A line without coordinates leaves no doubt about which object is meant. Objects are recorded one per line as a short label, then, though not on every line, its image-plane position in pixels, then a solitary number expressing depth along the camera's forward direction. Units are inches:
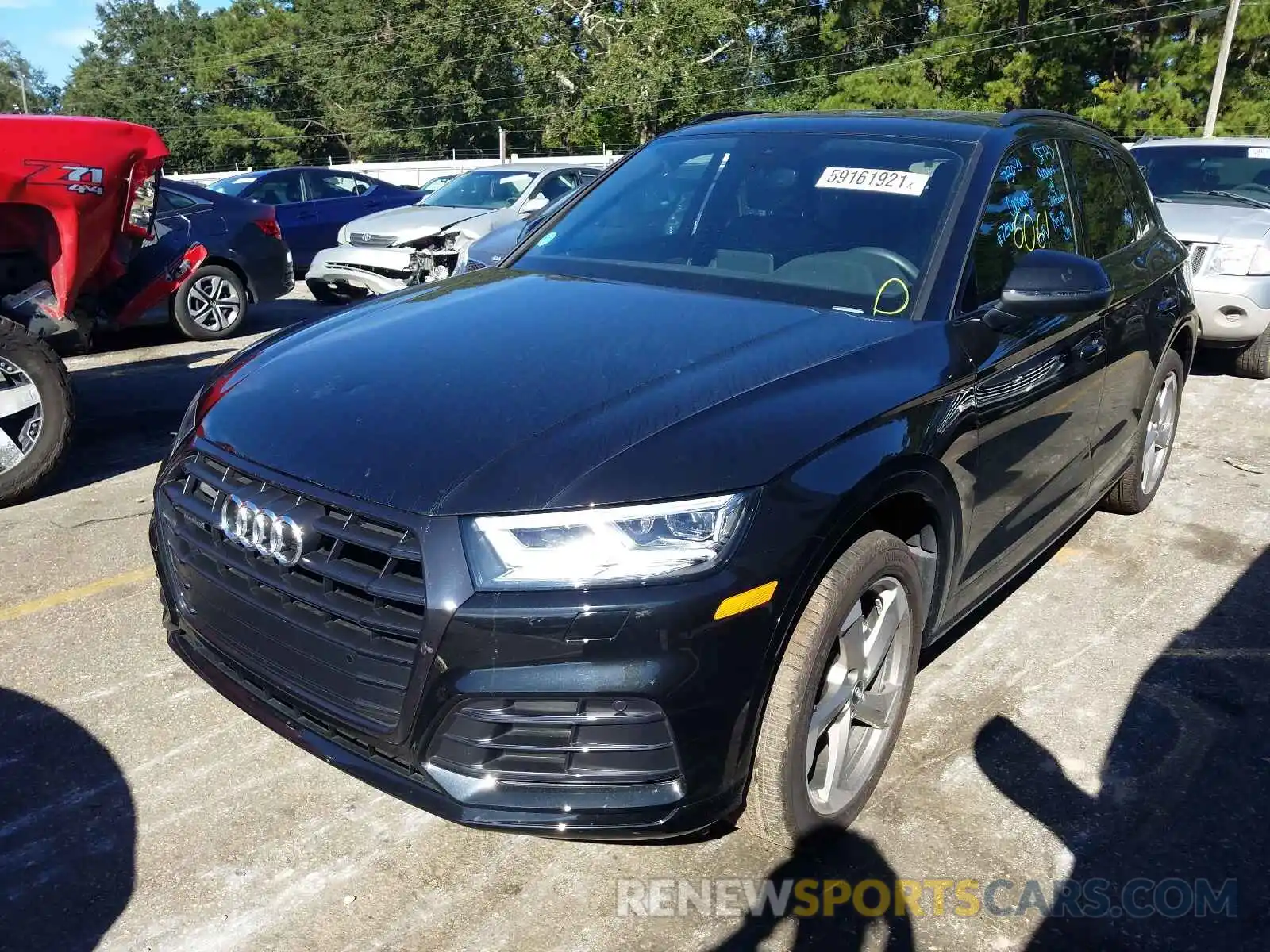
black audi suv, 82.8
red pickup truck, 186.5
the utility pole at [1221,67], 1055.1
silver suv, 289.9
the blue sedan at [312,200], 509.7
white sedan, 398.3
